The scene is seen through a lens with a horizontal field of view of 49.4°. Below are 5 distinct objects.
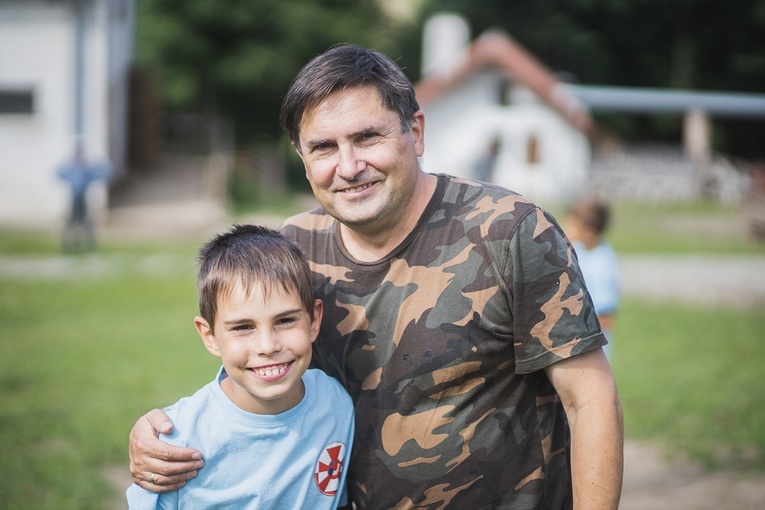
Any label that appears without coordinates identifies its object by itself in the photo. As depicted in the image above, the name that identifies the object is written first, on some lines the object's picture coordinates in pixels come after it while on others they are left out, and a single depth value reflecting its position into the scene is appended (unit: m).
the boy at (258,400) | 2.17
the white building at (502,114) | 29.84
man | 2.09
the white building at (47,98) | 18.44
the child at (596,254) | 5.29
